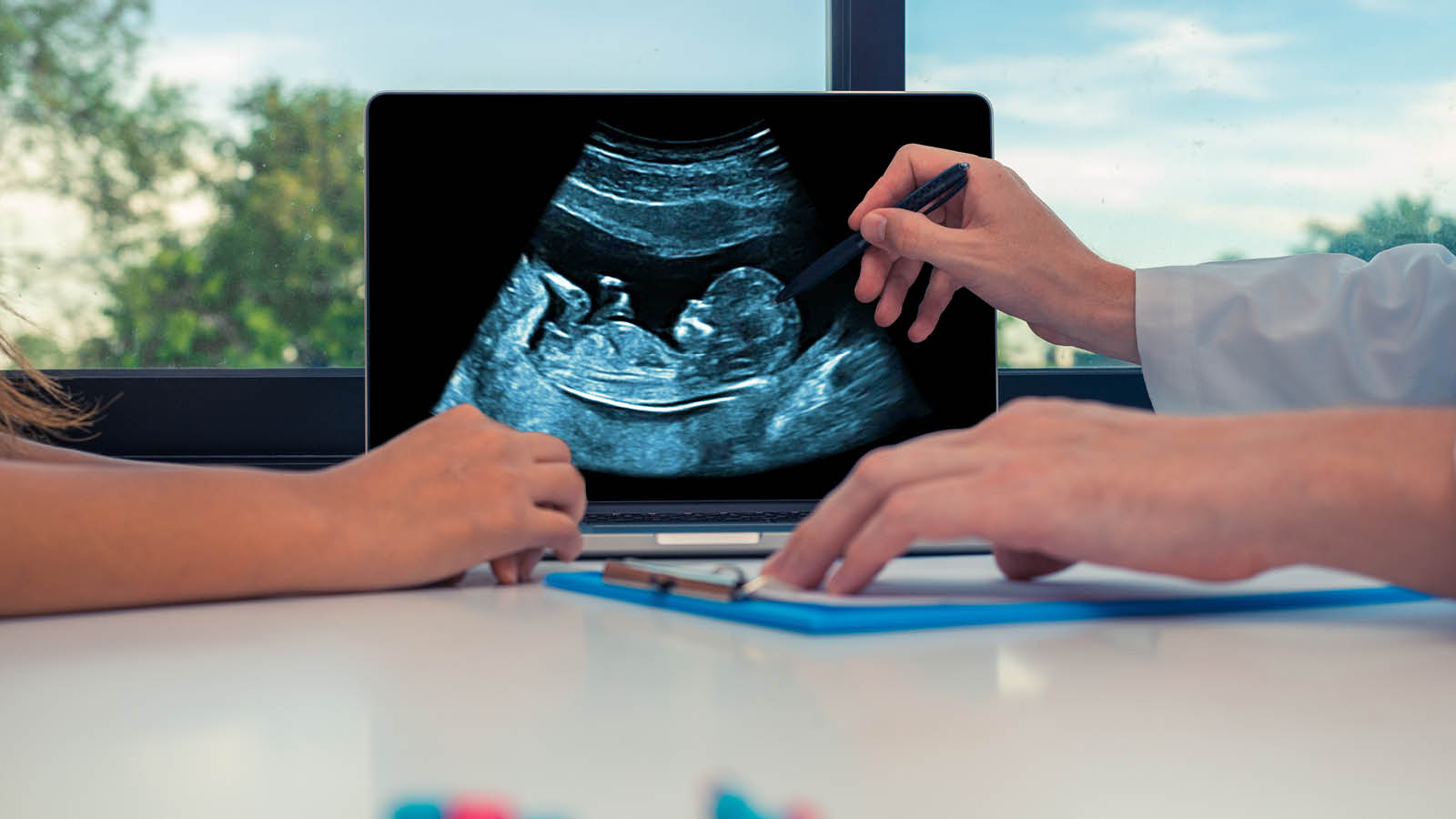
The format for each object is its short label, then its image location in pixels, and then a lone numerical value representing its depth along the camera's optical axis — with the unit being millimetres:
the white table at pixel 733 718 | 291
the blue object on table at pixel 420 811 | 232
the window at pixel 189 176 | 1397
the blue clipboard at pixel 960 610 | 516
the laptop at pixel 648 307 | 1118
